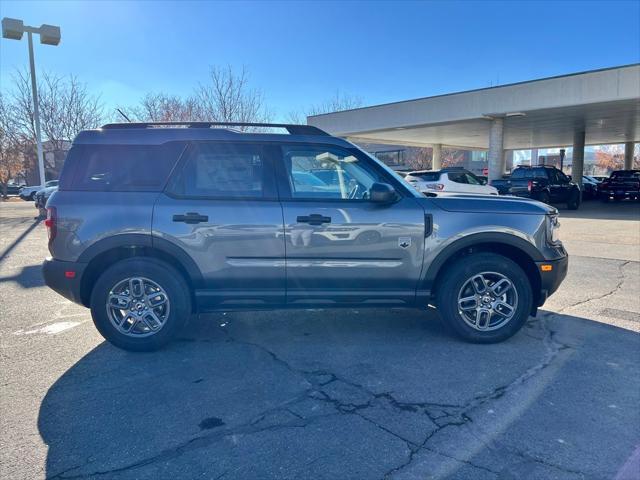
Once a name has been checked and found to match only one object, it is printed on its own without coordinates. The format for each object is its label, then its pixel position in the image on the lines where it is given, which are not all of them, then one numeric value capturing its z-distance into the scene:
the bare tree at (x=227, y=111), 22.03
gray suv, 4.06
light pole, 16.69
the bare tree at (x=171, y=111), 23.47
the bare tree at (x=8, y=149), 31.92
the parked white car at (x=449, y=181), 15.80
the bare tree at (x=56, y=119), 29.53
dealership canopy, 16.22
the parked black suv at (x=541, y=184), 17.97
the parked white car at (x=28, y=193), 34.66
